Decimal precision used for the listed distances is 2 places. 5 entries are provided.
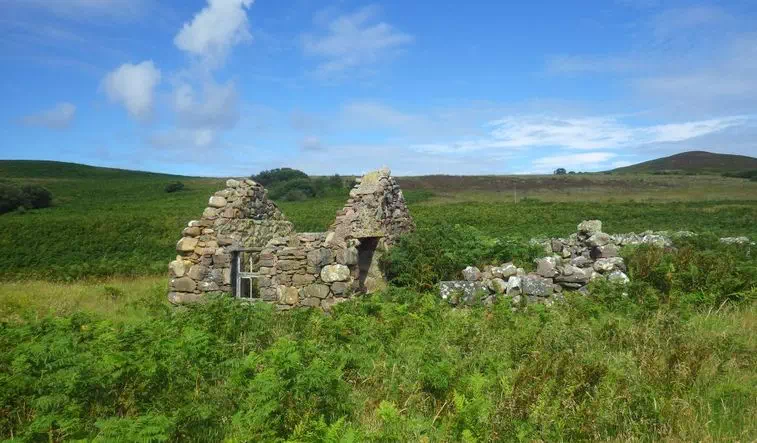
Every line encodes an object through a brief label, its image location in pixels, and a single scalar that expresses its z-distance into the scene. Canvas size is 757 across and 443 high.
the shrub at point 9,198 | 49.47
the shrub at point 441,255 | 11.32
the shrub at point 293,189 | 64.18
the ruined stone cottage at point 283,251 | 10.90
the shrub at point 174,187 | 75.50
